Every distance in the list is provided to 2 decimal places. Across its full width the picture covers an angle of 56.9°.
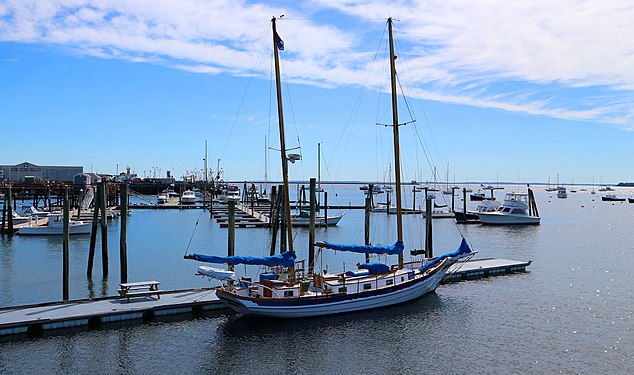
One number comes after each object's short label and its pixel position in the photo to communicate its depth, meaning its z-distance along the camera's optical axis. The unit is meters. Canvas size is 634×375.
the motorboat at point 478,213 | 93.62
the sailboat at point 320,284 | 29.39
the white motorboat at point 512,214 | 91.25
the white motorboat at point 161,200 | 128.75
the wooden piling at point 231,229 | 37.19
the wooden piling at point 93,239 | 39.59
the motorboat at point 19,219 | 73.21
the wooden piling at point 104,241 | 38.79
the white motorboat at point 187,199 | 129.75
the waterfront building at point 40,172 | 176.82
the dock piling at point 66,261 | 30.44
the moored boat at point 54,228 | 63.69
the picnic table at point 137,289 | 30.11
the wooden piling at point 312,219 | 37.75
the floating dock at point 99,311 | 25.70
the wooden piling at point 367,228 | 44.98
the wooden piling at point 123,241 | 33.93
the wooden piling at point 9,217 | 62.38
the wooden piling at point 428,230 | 47.16
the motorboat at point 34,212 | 80.78
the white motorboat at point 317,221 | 83.25
